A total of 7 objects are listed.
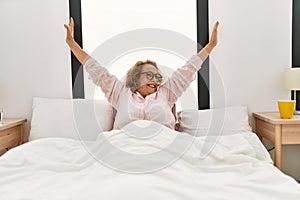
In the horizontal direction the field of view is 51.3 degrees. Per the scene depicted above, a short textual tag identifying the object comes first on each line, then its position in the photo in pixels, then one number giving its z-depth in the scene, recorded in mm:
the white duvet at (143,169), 1139
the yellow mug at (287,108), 2191
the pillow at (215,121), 2322
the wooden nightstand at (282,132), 2133
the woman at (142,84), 2195
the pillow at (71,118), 2330
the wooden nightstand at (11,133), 2203
